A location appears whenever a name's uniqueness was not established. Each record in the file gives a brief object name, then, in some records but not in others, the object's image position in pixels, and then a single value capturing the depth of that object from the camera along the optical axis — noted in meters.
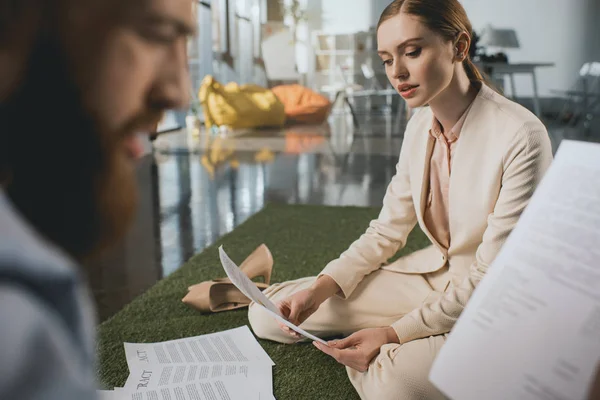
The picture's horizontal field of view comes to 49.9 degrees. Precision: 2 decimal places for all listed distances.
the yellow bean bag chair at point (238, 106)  6.75
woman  1.12
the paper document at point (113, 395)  1.17
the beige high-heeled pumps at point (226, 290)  1.74
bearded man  0.25
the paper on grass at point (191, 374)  1.24
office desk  6.38
